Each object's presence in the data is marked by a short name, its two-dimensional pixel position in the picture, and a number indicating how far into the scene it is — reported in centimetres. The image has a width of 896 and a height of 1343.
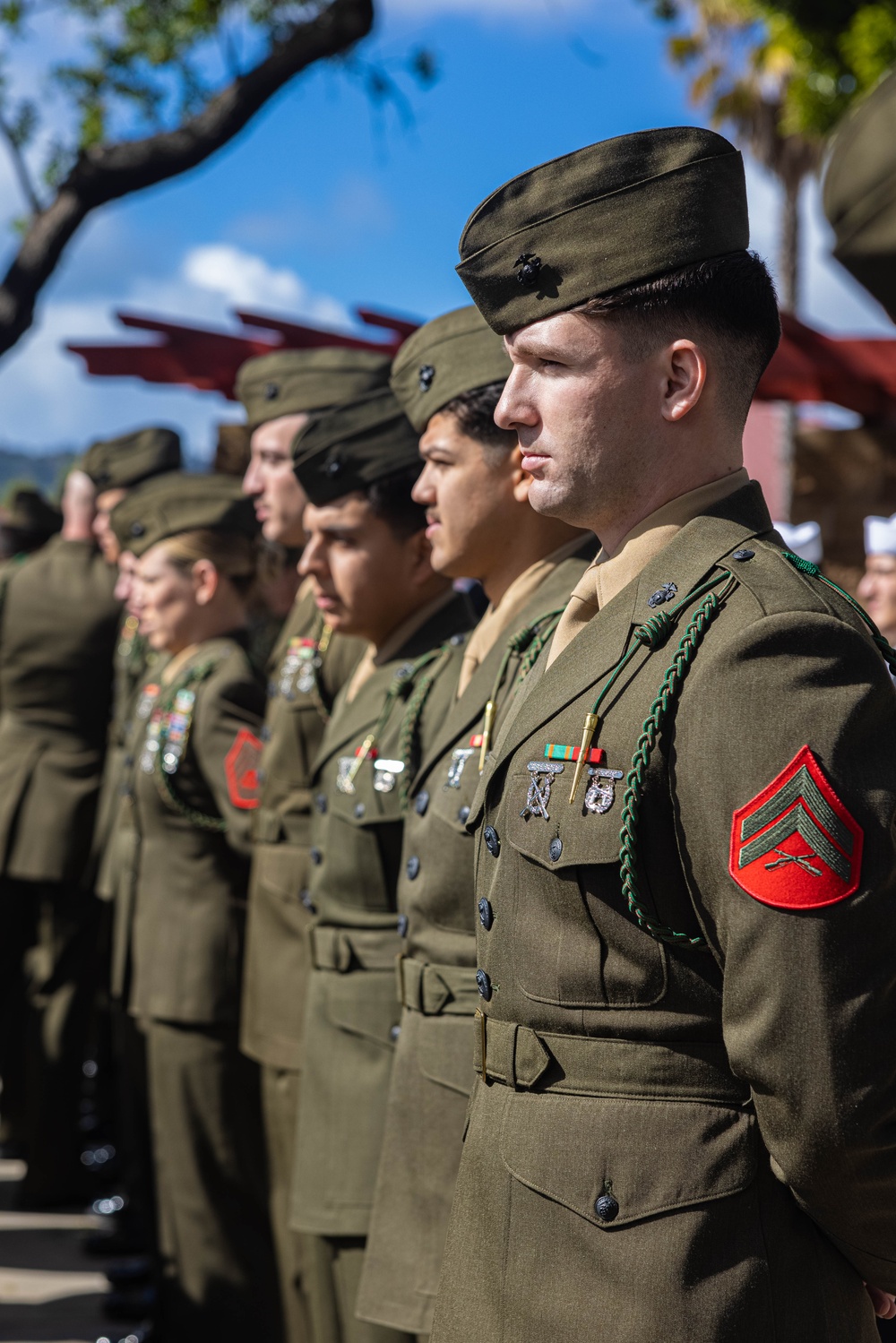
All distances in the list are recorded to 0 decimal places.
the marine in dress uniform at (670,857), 159
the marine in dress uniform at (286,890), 377
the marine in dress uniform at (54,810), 621
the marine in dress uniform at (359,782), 312
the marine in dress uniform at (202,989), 425
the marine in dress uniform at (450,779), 257
